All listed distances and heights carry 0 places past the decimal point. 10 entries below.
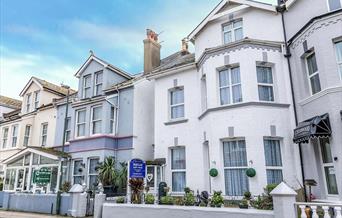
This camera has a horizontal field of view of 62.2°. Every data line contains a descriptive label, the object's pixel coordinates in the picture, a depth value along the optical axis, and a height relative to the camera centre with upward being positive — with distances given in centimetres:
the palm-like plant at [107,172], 1638 +67
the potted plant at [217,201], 1075 -66
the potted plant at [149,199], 1244 -66
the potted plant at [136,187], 1299 -15
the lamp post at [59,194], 1561 -53
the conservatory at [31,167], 2003 +126
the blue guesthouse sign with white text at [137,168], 1320 +69
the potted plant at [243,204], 1005 -75
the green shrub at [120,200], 1323 -74
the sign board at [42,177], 1697 +43
